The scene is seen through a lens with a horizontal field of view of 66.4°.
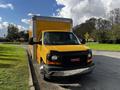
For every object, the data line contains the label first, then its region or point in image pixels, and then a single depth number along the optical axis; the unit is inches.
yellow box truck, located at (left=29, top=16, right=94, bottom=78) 127.3
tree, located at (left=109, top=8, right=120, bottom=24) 1210.1
